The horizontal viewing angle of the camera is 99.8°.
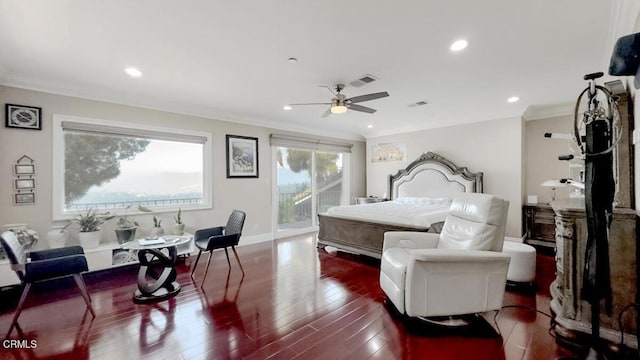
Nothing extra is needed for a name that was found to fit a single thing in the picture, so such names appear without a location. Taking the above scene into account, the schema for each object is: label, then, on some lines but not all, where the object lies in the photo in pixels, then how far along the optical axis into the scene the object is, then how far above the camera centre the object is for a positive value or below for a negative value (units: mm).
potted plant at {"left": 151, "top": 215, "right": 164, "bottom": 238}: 4039 -702
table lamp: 3897 -70
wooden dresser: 1820 -697
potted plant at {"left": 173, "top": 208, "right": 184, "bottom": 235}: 4227 -689
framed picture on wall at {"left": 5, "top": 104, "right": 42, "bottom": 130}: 3203 +813
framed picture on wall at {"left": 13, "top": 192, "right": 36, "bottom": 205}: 3242 -183
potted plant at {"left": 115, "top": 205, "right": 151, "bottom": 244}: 3689 -628
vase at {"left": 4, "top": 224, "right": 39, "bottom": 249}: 3047 -591
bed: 3867 -490
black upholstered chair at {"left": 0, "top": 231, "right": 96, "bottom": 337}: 2288 -752
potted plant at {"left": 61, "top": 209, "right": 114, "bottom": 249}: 3457 -595
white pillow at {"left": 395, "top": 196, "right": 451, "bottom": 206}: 5441 -434
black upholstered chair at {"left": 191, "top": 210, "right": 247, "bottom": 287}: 3278 -716
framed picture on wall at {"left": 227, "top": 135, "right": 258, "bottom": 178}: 5098 +491
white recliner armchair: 2143 -780
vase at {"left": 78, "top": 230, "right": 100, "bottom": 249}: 3449 -724
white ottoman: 2928 -928
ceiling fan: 3168 +990
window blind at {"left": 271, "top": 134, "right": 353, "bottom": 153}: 5730 +889
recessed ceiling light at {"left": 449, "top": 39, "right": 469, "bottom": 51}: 2442 +1261
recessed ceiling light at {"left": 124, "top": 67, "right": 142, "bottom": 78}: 3031 +1279
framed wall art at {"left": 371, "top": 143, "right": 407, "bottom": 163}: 6601 +734
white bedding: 3723 -497
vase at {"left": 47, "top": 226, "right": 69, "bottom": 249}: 3344 -676
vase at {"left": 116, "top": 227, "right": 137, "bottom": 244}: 3678 -718
